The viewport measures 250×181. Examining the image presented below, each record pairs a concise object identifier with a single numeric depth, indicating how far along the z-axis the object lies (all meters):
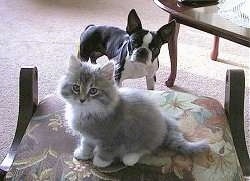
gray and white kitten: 0.94
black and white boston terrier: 1.41
